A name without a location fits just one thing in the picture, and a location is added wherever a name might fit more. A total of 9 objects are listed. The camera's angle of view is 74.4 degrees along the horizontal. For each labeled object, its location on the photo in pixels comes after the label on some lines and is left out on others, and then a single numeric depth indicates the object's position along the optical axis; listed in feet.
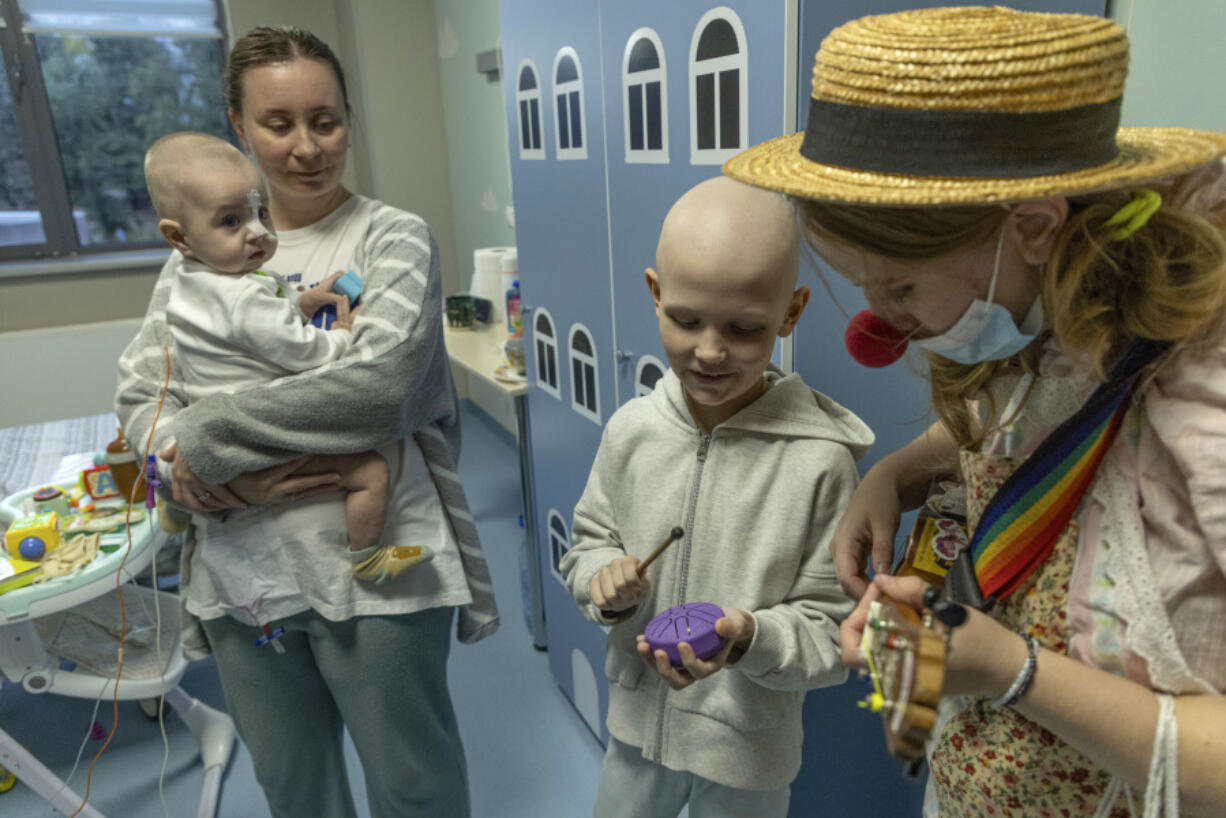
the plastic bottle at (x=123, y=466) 6.03
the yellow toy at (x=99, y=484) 6.31
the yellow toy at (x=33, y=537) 5.41
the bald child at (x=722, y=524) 3.03
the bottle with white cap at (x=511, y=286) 8.98
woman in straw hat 1.90
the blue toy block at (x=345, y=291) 4.25
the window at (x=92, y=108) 13.25
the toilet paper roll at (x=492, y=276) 10.63
